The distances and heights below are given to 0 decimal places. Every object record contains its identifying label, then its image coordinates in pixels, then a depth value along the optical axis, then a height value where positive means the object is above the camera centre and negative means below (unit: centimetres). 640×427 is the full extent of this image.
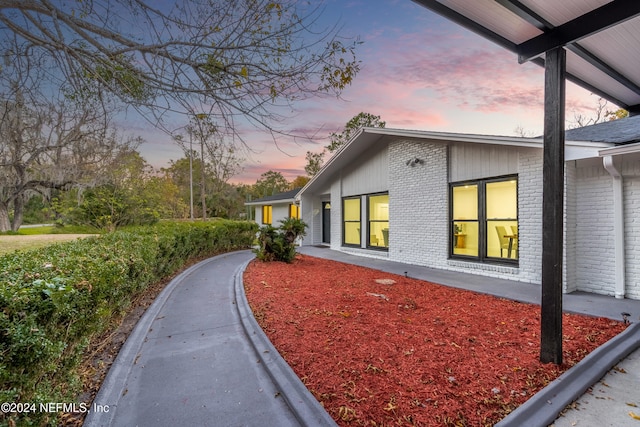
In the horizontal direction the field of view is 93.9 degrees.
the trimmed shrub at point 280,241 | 920 -84
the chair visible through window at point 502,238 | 697 -56
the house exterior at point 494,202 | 518 +29
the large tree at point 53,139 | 417 +139
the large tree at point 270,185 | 4232 +436
